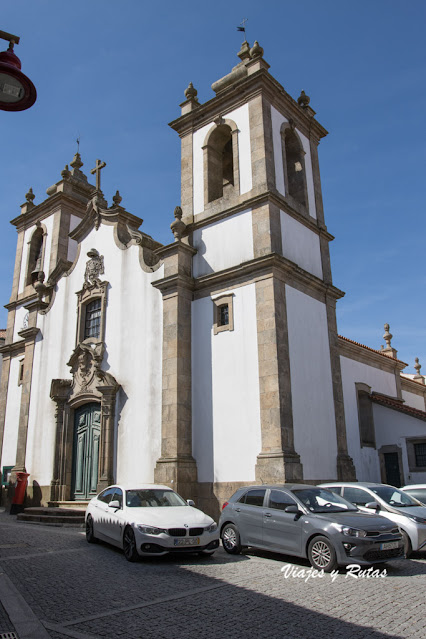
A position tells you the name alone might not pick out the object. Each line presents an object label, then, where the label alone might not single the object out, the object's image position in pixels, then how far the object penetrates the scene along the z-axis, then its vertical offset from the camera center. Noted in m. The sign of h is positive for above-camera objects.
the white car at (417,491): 12.16 -0.42
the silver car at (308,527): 7.97 -0.84
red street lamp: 4.73 +3.40
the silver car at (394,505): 9.46 -0.60
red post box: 18.90 -0.60
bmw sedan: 8.99 -0.80
